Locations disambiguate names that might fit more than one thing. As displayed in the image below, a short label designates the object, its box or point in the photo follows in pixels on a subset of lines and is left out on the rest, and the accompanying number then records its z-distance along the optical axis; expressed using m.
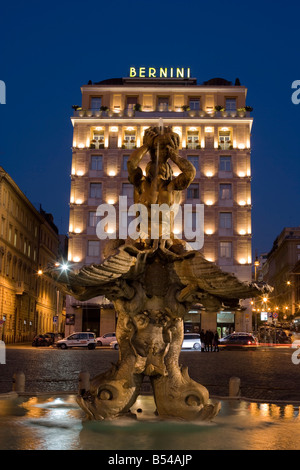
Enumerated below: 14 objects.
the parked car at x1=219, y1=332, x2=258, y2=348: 40.69
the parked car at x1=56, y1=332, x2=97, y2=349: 39.66
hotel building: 53.00
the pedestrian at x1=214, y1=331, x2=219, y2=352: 34.79
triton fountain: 7.03
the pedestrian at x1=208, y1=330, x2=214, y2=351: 34.84
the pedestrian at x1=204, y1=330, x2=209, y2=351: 34.88
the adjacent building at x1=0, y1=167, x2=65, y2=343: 48.84
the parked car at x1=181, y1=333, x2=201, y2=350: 36.97
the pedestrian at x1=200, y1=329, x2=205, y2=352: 35.06
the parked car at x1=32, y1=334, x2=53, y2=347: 43.81
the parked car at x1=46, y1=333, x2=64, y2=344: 46.87
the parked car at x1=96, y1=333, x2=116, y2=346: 43.35
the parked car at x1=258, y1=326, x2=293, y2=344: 51.01
